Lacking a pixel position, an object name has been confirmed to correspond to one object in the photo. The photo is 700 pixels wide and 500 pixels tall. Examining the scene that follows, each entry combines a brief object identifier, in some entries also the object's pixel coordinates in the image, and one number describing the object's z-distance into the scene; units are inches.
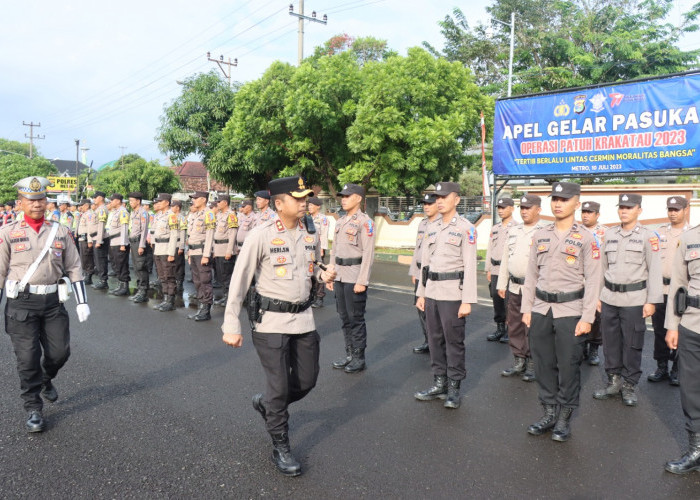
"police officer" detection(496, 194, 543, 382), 235.1
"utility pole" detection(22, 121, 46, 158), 2984.7
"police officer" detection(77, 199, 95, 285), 509.0
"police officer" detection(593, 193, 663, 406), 206.4
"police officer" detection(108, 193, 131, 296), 420.8
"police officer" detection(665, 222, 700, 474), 150.1
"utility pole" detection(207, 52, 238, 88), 1411.2
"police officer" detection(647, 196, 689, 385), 227.9
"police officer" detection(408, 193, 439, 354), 263.6
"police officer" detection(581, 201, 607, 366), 237.0
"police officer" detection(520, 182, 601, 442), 169.5
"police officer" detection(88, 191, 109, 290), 466.0
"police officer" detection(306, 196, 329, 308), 387.6
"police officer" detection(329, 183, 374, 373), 239.0
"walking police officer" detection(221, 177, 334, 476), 146.0
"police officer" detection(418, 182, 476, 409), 195.0
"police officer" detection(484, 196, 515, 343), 284.8
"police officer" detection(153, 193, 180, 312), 374.6
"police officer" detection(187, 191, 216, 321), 344.5
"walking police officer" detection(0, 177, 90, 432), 178.5
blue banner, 473.1
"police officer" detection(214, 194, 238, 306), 374.9
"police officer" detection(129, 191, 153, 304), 401.6
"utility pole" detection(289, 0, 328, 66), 940.3
